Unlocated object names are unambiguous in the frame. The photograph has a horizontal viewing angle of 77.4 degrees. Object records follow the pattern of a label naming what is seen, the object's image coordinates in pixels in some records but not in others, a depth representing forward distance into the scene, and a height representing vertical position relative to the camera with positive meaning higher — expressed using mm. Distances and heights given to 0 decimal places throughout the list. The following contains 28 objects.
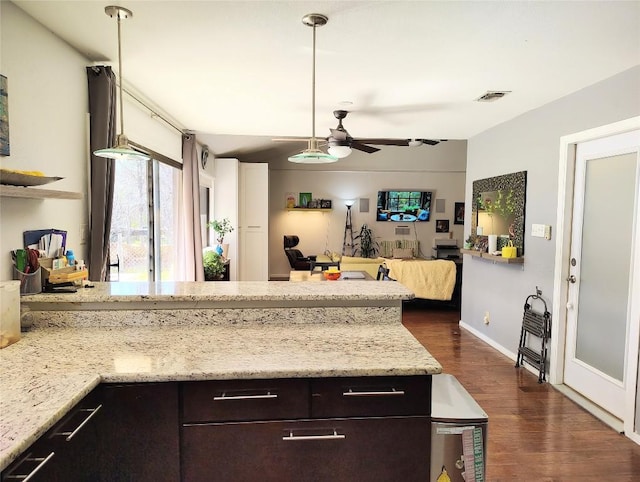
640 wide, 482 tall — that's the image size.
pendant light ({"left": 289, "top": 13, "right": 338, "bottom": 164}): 1979 +417
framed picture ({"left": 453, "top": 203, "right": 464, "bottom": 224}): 8898 +252
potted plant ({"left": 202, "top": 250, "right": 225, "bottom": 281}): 5504 -641
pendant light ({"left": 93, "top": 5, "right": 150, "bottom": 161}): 1900 +351
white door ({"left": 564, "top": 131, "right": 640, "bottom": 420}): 2629 -323
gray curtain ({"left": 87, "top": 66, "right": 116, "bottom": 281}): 2461 +363
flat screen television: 8719 +387
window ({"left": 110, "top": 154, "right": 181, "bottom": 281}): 3438 -22
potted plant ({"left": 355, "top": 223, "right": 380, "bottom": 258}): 8703 -444
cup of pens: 1838 -251
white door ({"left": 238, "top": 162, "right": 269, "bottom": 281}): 7598 -8
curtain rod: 3102 +982
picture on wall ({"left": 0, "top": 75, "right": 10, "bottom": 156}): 1757 +438
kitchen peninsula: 1303 -505
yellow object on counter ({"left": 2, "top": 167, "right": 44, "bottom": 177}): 1635 +187
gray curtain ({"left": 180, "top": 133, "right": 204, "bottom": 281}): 4871 +5
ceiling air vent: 3066 +1024
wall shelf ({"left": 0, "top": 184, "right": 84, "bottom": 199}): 1582 +104
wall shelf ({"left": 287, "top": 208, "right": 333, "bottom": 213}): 8570 +265
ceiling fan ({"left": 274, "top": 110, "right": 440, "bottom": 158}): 3802 +812
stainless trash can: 1539 -863
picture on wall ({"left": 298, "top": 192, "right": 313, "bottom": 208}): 8648 +509
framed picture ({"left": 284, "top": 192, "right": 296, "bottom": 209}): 8617 +461
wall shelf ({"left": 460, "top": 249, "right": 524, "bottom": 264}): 3723 -322
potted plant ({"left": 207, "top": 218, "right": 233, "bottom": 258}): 6387 -146
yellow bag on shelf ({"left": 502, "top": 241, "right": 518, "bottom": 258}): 3777 -253
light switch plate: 3469 -39
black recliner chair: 7797 -696
